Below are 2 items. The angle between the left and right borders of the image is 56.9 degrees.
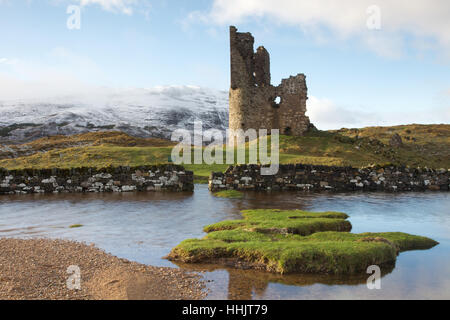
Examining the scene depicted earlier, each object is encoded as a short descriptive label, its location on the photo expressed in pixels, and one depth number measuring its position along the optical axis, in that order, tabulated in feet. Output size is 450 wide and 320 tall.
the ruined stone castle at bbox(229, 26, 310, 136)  133.80
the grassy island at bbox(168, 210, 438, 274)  26.35
